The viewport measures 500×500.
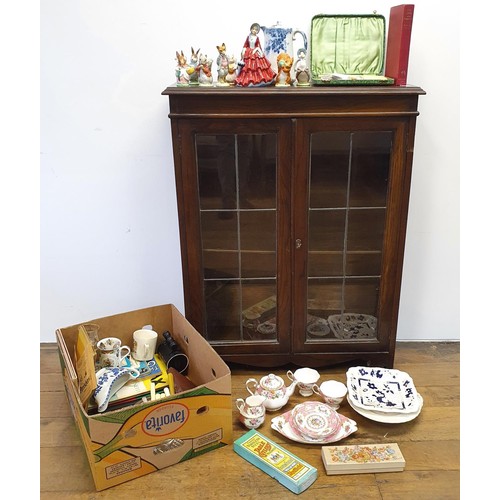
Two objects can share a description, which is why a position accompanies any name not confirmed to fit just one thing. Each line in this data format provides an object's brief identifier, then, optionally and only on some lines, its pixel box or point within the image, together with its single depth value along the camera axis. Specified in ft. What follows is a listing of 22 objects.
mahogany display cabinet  6.06
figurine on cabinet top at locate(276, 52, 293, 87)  6.18
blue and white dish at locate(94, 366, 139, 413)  5.79
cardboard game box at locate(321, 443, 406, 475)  5.49
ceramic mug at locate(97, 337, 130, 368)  6.49
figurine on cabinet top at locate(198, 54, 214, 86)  6.21
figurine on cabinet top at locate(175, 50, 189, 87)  6.19
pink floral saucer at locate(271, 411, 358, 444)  5.86
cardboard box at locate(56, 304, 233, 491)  5.19
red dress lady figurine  6.16
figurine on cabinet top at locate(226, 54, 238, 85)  6.26
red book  6.08
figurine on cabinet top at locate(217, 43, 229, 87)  6.26
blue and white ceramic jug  6.34
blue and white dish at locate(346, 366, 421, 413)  6.24
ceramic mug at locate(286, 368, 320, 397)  6.70
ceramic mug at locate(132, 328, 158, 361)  6.79
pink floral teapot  6.38
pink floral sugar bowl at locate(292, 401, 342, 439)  5.86
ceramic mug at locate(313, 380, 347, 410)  6.39
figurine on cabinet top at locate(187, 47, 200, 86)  6.20
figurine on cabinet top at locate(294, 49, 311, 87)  6.28
